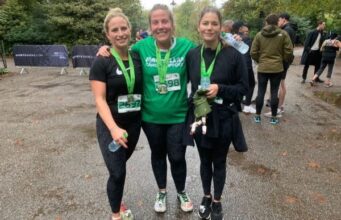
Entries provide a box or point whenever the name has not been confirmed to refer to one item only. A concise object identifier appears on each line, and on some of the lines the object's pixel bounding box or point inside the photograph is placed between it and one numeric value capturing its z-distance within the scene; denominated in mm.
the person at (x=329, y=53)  10039
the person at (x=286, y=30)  7137
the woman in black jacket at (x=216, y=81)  2916
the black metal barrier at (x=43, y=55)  14945
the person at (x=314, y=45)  10281
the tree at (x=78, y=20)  21906
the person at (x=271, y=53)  6203
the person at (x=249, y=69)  6887
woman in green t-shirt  3031
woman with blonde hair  2863
